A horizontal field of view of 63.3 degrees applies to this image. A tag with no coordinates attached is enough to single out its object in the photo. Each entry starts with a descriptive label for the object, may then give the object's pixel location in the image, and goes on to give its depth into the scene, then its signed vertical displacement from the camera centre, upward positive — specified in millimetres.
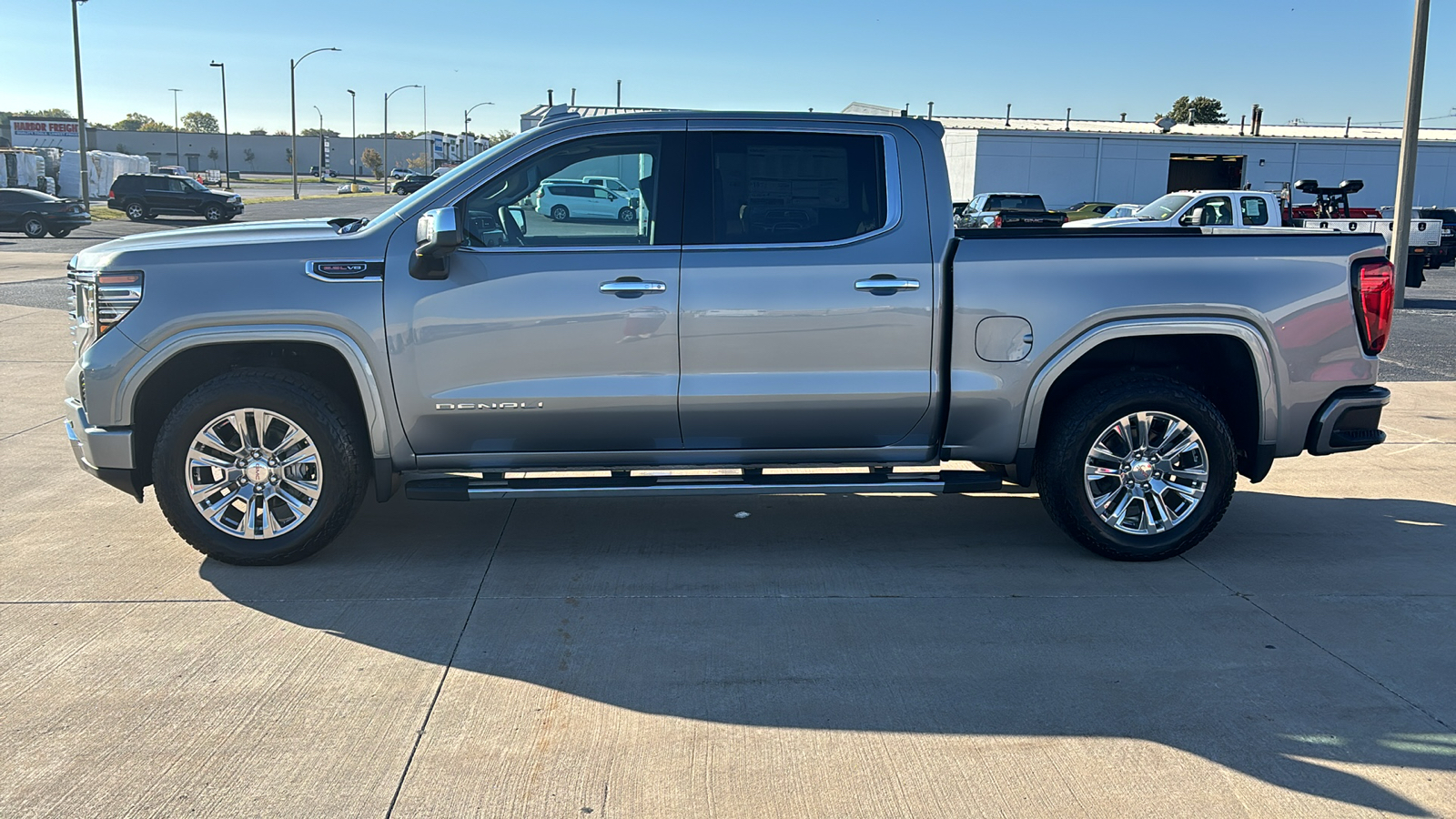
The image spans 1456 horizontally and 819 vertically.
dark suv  44281 +128
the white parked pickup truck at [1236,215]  22391 +196
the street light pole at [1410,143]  15922 +1169
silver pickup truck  5262 -578
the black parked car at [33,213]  35438 -478
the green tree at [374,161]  119362 +4477
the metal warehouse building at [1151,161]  52438 +2830
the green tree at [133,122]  173500 +11860
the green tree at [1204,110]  94438 +9036
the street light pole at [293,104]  59625 +5014
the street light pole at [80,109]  39938 +3024
